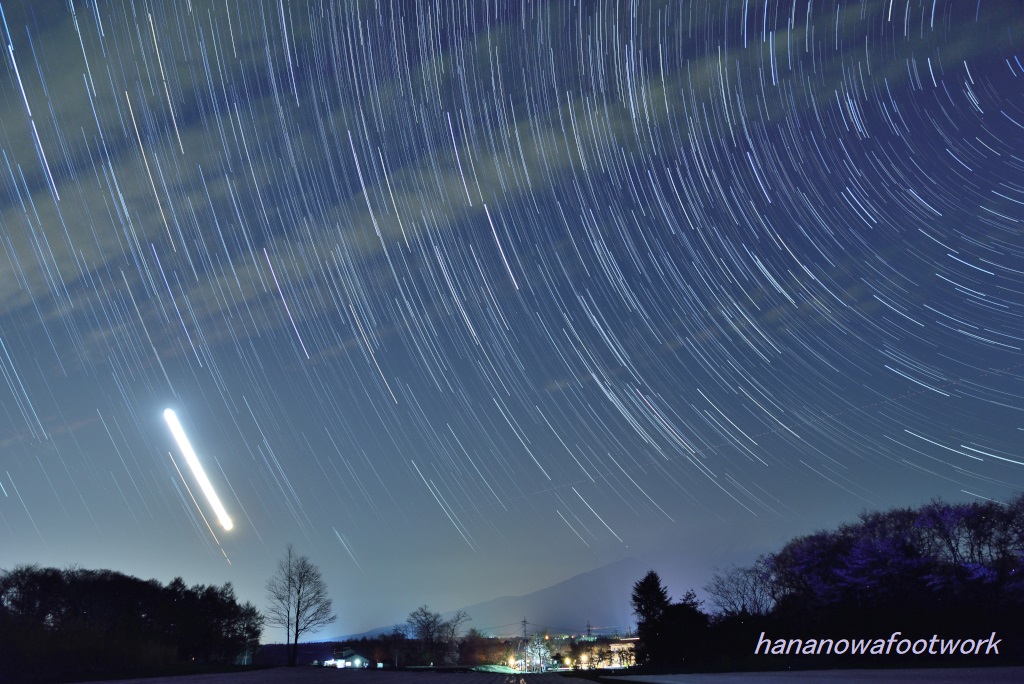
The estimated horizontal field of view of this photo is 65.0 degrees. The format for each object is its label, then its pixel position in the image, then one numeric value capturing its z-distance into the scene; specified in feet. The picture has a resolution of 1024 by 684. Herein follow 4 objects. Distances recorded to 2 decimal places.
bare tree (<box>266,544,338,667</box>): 325.81
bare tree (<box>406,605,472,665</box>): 538.06
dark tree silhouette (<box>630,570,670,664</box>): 247.91
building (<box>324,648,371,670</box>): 399.85
